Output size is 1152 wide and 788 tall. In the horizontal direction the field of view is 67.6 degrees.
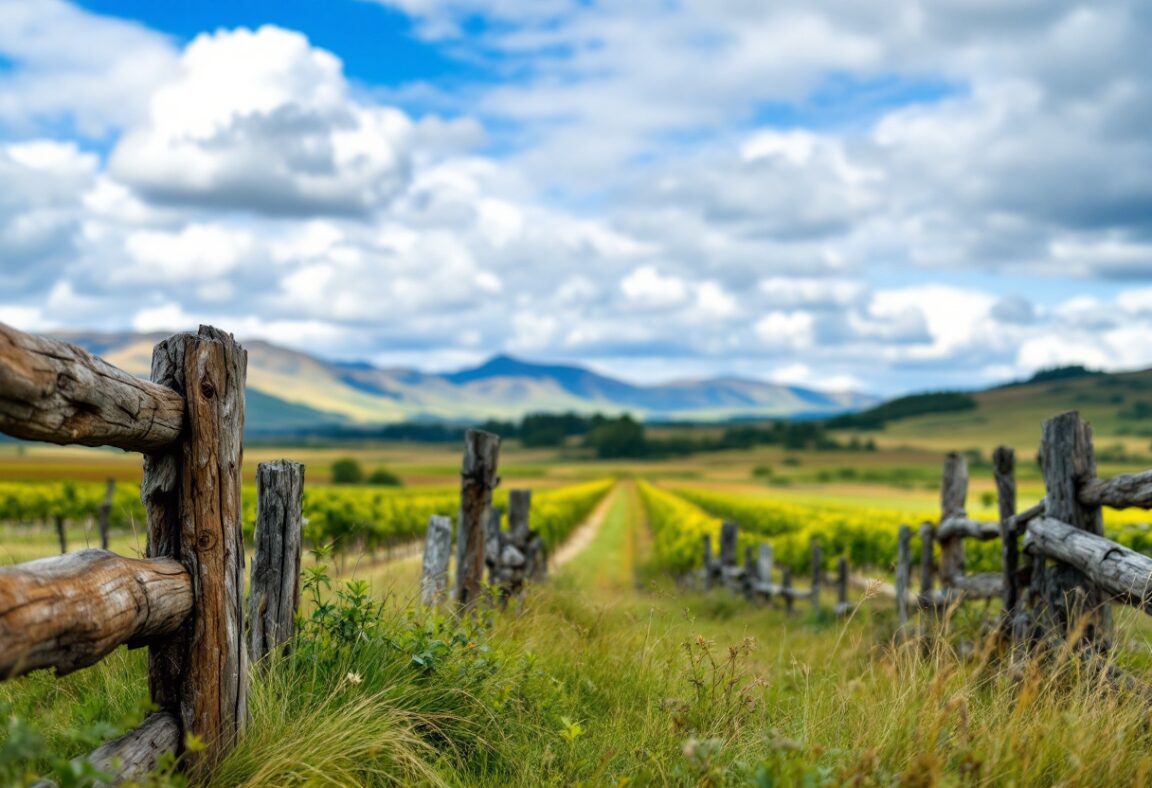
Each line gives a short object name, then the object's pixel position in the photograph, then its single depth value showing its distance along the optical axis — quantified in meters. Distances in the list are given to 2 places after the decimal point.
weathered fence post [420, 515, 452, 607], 8.77
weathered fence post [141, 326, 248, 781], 3.53
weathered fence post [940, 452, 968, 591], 10.98
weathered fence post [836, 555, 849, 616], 17.09
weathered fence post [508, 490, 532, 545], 12.04
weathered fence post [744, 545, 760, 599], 18.94
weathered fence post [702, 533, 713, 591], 21.73
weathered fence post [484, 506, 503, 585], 11.17
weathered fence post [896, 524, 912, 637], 11.58
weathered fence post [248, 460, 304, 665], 4.74
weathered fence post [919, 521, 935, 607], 11.16
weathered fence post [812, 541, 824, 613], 17.12
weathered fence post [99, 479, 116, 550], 15.53
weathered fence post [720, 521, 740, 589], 19.89
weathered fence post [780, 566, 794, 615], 17.86
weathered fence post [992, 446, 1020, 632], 7.41
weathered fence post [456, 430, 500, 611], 8.69
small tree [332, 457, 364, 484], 75.25
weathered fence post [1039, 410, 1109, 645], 6.15
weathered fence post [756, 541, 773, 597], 18.52
